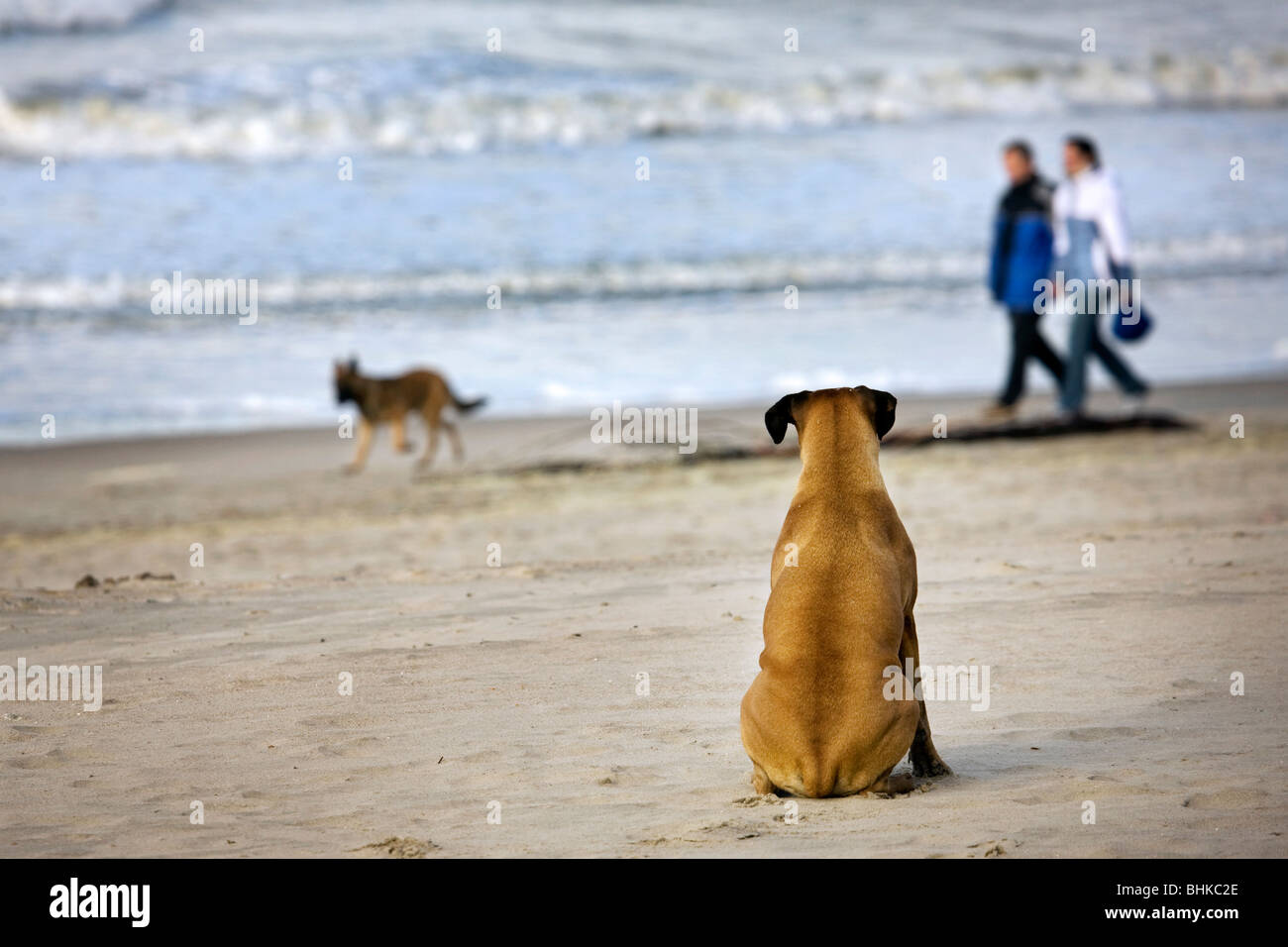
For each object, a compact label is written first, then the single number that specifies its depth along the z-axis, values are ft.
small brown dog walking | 46.32
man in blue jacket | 44.91
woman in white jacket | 42.83
